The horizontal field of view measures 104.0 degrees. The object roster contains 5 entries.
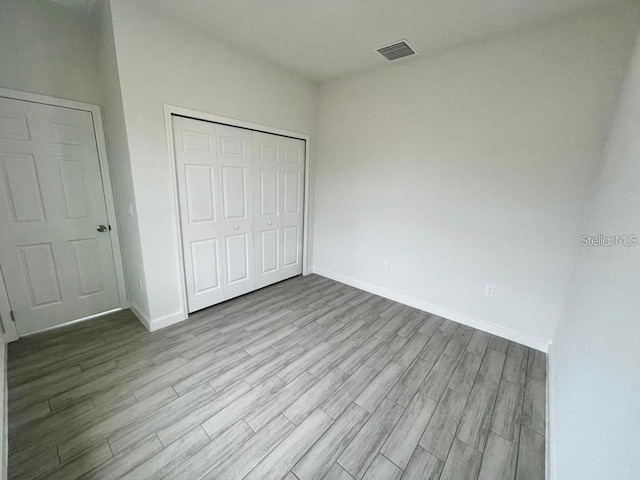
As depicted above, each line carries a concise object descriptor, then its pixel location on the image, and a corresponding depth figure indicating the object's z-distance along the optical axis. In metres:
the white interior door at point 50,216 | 2.04
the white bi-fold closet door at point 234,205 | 2.47
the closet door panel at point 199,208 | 2.38
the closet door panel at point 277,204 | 3.06
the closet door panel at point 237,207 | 2.68
